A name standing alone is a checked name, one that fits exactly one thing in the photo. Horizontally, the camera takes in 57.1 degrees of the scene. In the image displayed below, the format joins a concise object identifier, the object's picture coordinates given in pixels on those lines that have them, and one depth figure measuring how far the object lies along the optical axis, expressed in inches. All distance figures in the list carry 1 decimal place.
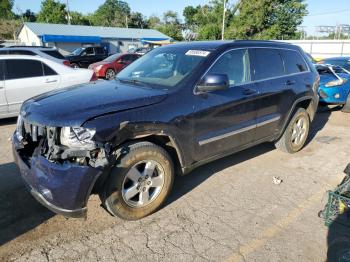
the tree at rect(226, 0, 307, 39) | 1835.6
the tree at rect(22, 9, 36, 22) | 3617.1
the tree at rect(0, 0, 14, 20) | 3021.7
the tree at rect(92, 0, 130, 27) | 3807.6
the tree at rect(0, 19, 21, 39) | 2615.7
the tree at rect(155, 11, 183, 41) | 2677.2
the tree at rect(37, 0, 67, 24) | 2928.2
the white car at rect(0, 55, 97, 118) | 277.0
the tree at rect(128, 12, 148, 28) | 3686.0
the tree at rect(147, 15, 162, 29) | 3483.8
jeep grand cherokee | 114.5
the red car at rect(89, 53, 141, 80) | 637.1
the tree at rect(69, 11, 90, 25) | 3355.1
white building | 1582.2
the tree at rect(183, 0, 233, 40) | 2170.3
